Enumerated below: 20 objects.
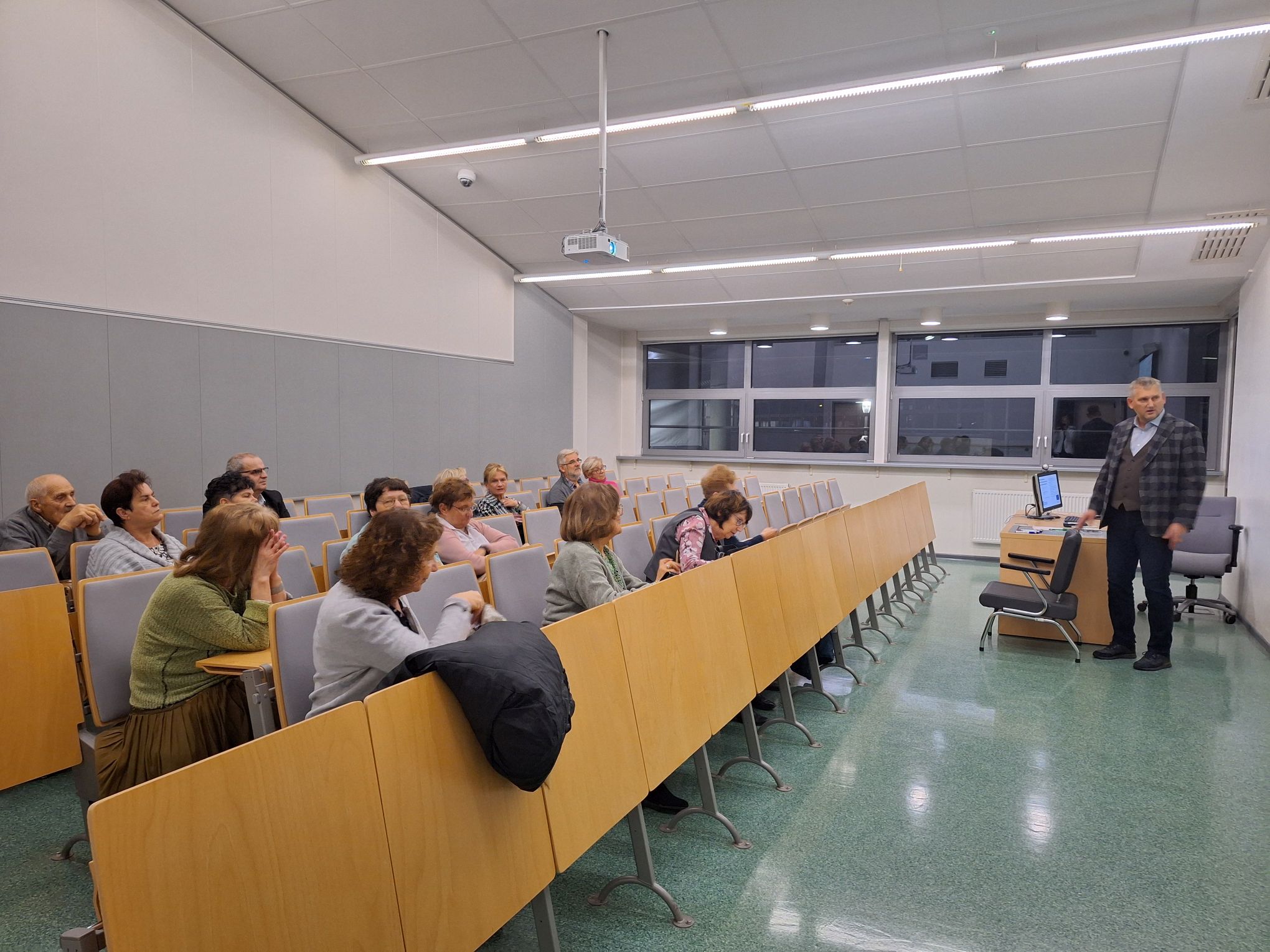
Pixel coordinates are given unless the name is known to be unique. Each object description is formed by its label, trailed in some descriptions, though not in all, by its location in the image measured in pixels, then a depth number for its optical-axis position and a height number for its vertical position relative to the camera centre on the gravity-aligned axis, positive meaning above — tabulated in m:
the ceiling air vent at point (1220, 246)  6.11 +1.67
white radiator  8.71 -0.78
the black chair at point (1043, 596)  4.73 -1.02
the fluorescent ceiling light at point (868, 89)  4.66 +2.26
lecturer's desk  5.21 -0.98
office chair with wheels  6.07 -0.89
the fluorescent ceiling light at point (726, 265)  7.73 +1.83
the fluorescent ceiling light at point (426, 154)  6.03 +2.37
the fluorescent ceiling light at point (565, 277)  8.50 +1.82
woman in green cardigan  2.16 -0.67
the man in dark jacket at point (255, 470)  4.70 -0.23
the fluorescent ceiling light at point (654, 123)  5.34 +2.29
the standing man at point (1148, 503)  4.62 -0.38
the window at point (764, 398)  10.09 +0.57
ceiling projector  5.06 +1.28
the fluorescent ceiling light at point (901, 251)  6.91 +1.81
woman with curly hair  1.85 -0.45
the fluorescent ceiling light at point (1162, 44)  3.90 +2.20
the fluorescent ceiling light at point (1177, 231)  5.80 +1.73
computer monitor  6.32 -0.44
